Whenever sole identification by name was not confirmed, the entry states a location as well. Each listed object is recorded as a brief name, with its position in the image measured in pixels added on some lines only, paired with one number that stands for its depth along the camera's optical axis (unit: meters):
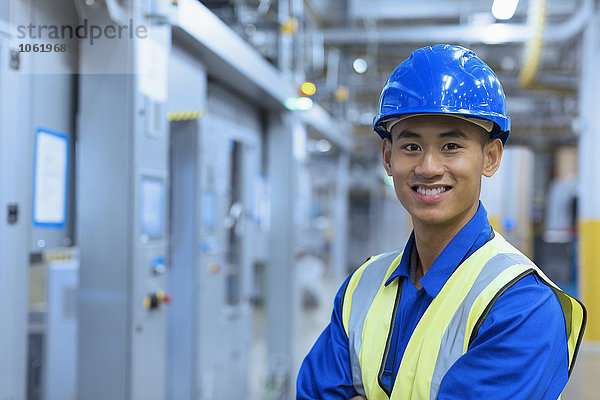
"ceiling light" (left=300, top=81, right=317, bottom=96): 5.31
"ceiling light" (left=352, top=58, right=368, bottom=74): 8.59
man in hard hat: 1.15
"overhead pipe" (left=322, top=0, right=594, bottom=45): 6.71
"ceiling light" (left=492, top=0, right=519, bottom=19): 5.03
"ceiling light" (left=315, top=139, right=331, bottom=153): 10.61
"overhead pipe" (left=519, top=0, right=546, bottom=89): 6.23
